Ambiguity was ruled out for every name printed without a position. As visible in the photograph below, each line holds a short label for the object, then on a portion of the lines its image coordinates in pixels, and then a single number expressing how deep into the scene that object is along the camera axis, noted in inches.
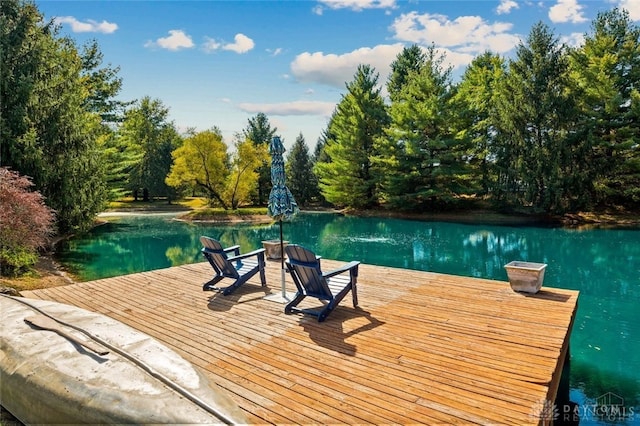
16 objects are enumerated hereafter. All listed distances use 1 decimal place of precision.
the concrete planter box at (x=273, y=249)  313.1
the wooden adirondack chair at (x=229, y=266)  230.5
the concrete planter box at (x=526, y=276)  211.8
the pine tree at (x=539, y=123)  888.3
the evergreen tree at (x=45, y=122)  475.5
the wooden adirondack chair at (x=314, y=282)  183.3
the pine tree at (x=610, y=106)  839.7
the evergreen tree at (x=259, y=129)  1594.5
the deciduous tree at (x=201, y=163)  1077.8
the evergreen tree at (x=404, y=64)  1424.7
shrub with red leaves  320.2
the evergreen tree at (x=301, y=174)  1407.5
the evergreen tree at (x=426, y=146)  1005.2
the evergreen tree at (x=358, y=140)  1170.6
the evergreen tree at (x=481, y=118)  1014.4
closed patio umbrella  216.2
